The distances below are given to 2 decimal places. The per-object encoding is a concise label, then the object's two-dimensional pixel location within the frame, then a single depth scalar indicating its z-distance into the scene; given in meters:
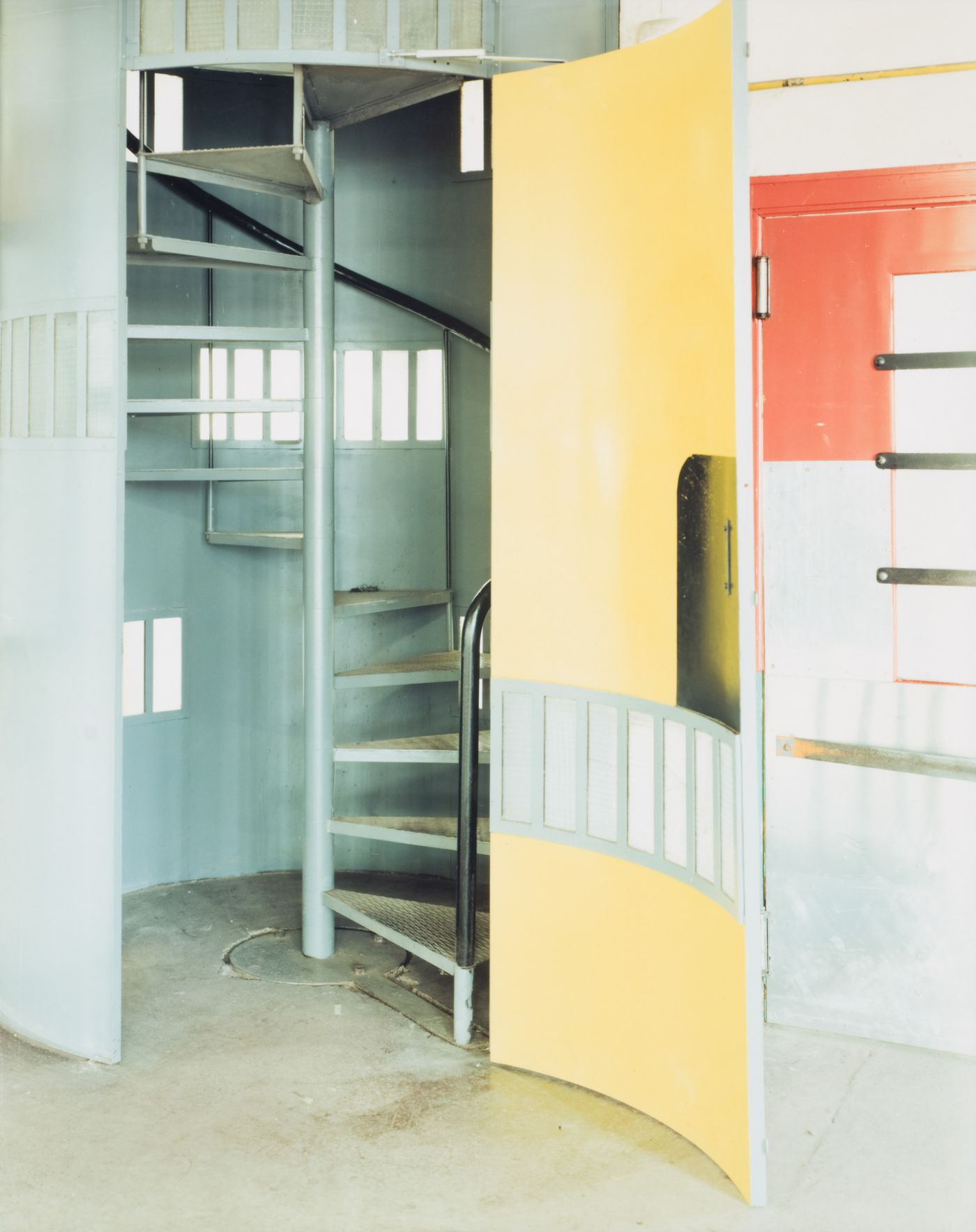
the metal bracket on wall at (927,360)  3.46
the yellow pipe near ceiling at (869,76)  3.41
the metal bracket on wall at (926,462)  3.48
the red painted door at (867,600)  3.51
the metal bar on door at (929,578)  3.50
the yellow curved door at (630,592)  2.82
